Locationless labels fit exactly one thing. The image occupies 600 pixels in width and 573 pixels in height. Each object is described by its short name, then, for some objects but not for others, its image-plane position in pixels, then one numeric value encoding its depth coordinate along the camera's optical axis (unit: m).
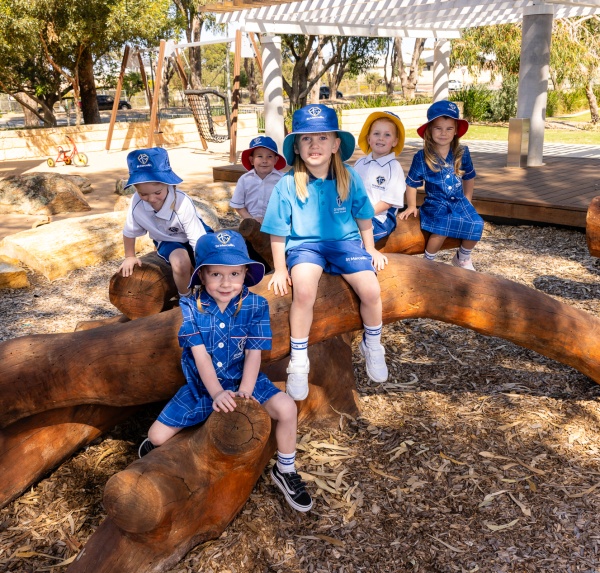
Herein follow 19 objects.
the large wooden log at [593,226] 4.35
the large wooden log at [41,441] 2.98
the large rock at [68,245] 6.73
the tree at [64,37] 16.69
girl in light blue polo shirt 2.86
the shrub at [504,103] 24.17
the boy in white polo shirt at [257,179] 4.66
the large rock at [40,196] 9.80
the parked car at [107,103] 44.53
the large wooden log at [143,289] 3.52
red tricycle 15.45
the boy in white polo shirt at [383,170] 3.94
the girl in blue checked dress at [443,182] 4.03
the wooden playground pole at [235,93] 13.43
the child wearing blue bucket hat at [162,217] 3.41
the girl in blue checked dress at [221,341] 2.56
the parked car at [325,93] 57.12
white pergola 10.15
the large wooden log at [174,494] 2.20
